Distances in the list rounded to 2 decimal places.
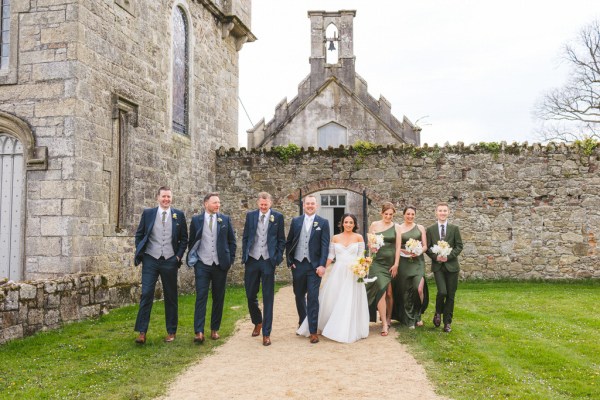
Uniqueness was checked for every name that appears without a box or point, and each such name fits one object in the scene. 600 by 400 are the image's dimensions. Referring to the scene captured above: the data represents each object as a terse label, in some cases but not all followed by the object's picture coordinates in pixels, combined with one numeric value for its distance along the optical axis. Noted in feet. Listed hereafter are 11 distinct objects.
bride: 25.77
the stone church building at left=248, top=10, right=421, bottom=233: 81.51
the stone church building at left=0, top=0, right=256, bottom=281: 30.55
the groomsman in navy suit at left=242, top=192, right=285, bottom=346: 25.05
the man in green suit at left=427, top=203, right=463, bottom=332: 26.71
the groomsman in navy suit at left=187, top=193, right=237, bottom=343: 24.73
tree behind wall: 83.92
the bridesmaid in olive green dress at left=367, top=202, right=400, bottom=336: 27.32
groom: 25.17
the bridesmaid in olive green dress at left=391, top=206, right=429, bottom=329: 27.84
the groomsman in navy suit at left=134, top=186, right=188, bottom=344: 24.54
